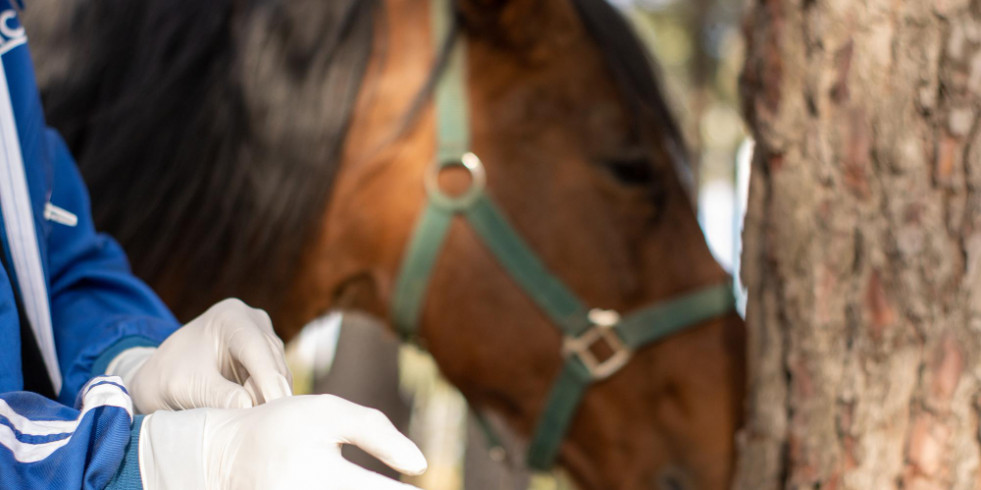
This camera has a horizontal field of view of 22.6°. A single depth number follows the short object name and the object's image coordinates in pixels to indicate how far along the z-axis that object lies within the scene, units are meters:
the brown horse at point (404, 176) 1.99
